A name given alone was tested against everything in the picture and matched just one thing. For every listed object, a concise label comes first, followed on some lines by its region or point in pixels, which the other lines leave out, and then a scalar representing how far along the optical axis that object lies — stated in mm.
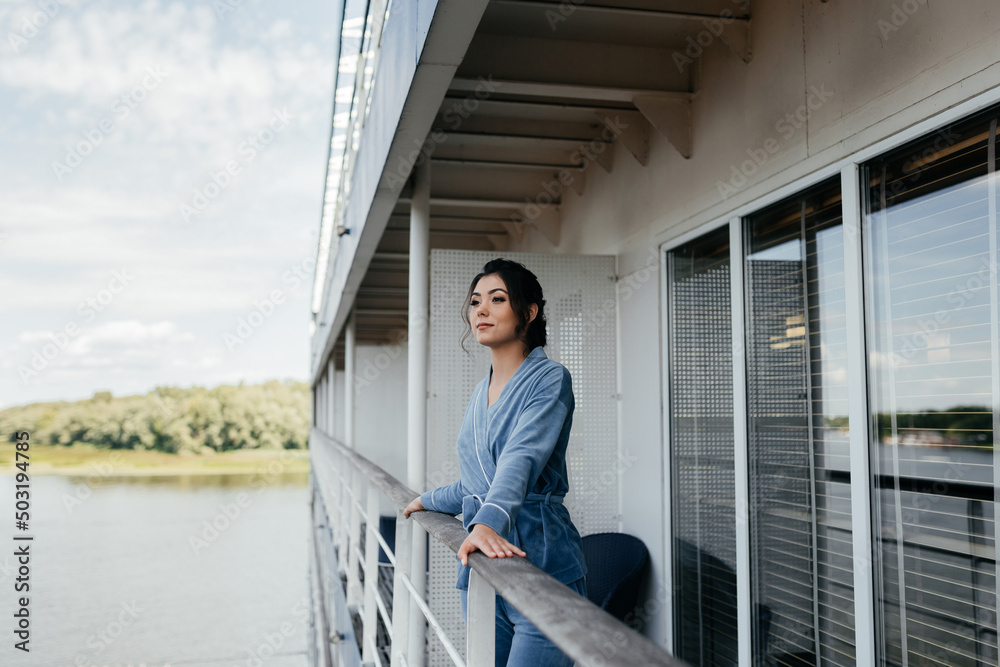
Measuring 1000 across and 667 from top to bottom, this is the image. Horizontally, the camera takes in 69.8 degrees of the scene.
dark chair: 3686
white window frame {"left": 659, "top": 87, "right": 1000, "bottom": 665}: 2113
